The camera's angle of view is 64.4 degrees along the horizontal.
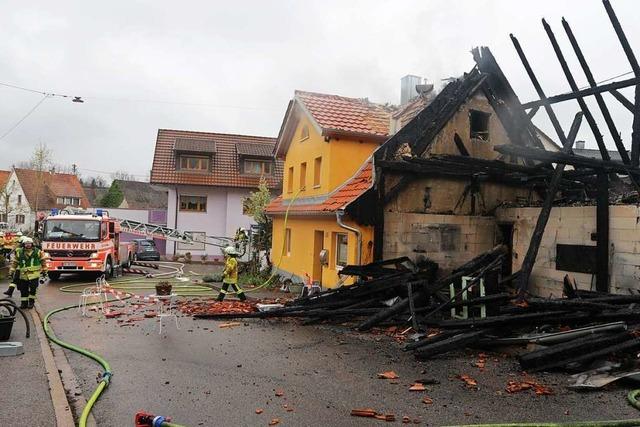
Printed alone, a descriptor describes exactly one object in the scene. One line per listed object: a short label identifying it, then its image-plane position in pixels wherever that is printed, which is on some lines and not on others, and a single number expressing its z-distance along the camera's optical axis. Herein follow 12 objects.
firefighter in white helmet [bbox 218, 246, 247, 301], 13.33
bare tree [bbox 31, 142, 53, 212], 43.31
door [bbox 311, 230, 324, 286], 17.08
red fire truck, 18.55
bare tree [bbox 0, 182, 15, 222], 46.22
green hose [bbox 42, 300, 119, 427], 5.39
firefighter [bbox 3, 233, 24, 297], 12.16
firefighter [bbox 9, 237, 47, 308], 12.11
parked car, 32.25
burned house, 11.47
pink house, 34.47
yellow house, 14.39
